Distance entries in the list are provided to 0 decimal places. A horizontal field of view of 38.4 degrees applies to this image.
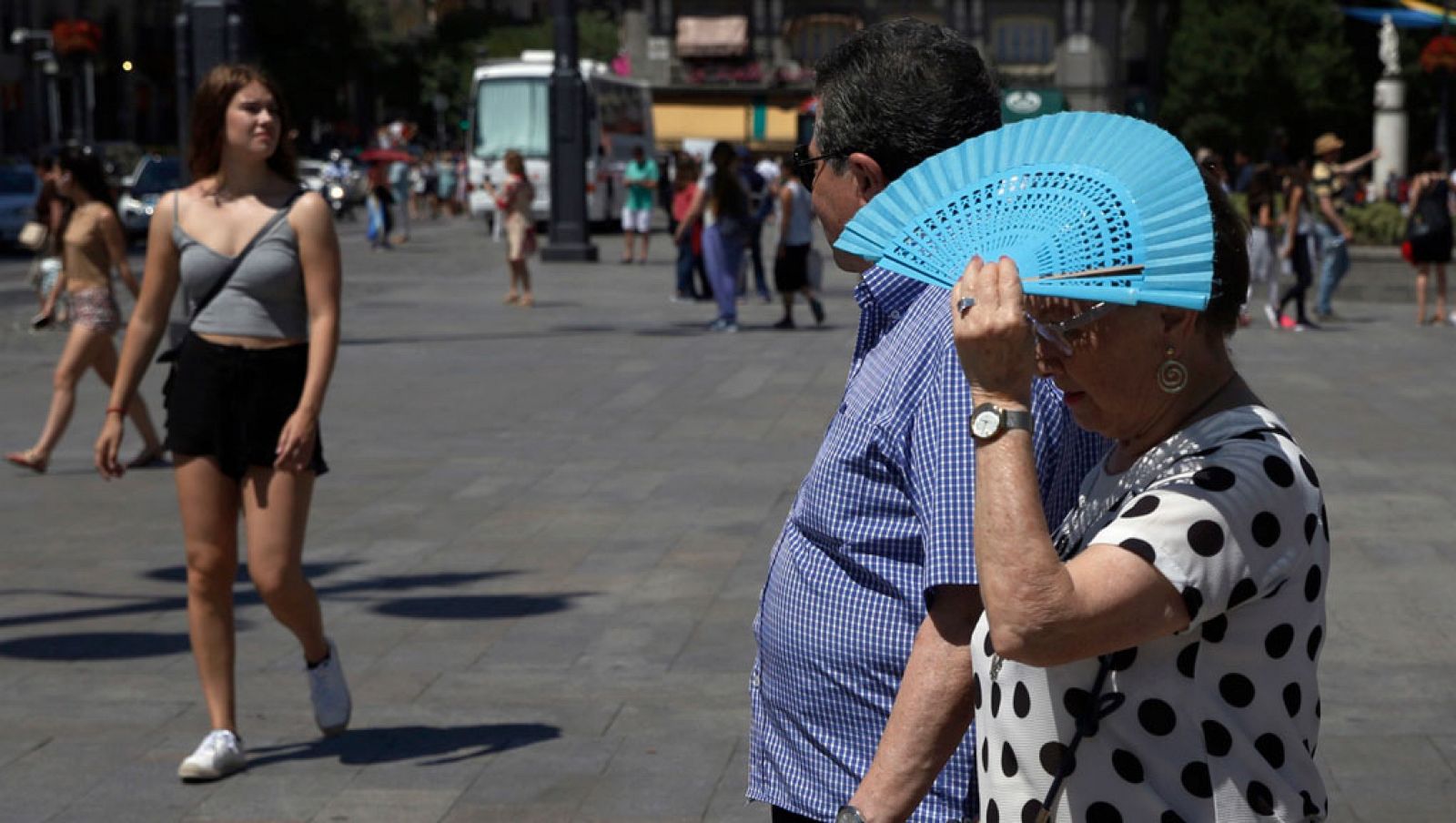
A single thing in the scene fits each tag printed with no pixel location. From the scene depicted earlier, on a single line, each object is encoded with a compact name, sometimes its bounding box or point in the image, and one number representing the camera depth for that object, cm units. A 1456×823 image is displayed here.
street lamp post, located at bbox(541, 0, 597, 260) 2755
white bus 3941
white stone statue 3703
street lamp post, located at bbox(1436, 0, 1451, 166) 3681
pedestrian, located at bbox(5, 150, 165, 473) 1106
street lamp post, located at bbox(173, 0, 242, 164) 1265
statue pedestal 3919
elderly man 228
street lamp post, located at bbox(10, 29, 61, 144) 4956
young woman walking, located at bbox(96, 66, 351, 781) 515
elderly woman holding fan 200
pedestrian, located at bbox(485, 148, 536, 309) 2114
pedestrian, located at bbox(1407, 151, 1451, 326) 1903
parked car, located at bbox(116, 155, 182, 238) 3525
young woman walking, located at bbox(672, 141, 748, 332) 1841
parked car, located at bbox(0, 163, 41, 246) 3256
